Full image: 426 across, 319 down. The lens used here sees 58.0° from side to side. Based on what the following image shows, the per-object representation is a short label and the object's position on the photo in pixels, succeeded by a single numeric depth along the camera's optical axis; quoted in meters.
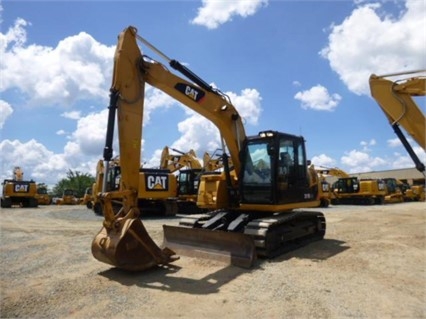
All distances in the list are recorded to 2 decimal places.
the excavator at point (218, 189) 6.79
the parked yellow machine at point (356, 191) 29.91
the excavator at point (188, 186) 22.17
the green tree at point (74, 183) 63.72
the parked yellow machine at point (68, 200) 37.00
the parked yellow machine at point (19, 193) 27.86
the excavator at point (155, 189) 18.55
